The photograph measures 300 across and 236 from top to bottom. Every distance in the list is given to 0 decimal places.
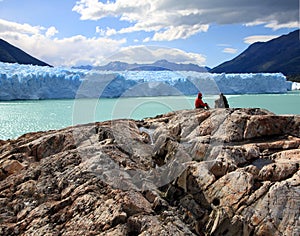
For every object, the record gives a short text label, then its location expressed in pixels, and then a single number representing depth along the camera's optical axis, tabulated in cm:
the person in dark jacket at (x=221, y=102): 1084
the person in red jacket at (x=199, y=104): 995
